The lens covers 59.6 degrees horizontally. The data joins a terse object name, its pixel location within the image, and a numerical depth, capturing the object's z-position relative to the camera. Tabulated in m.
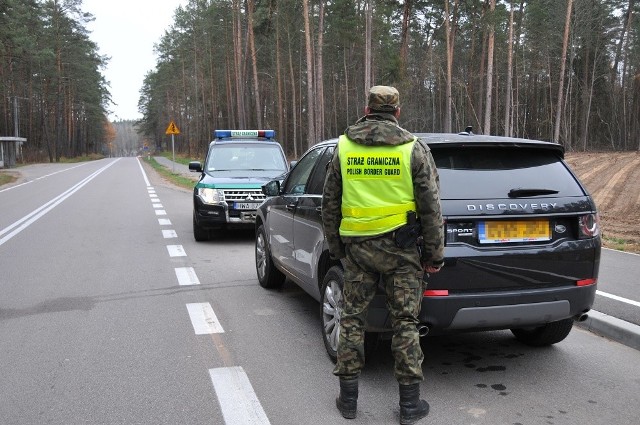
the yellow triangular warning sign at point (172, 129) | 35.25
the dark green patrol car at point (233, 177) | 10.12
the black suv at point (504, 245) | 3.72
